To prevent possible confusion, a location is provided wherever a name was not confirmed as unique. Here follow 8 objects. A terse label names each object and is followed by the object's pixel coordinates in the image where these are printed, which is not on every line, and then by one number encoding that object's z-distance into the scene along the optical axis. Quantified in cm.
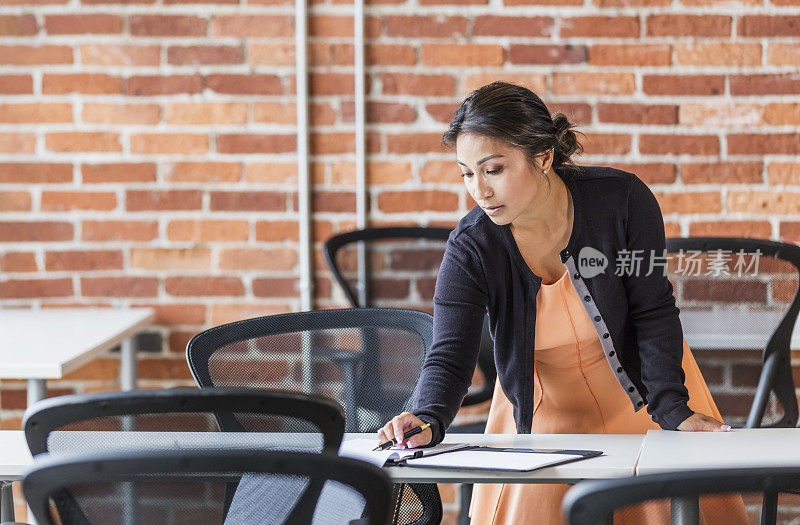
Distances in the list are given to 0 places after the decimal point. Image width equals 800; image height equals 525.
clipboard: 410
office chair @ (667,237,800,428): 479
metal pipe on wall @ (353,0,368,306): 520
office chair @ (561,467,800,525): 237
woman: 437
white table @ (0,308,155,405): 471
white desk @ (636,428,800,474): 407
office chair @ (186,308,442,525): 448
